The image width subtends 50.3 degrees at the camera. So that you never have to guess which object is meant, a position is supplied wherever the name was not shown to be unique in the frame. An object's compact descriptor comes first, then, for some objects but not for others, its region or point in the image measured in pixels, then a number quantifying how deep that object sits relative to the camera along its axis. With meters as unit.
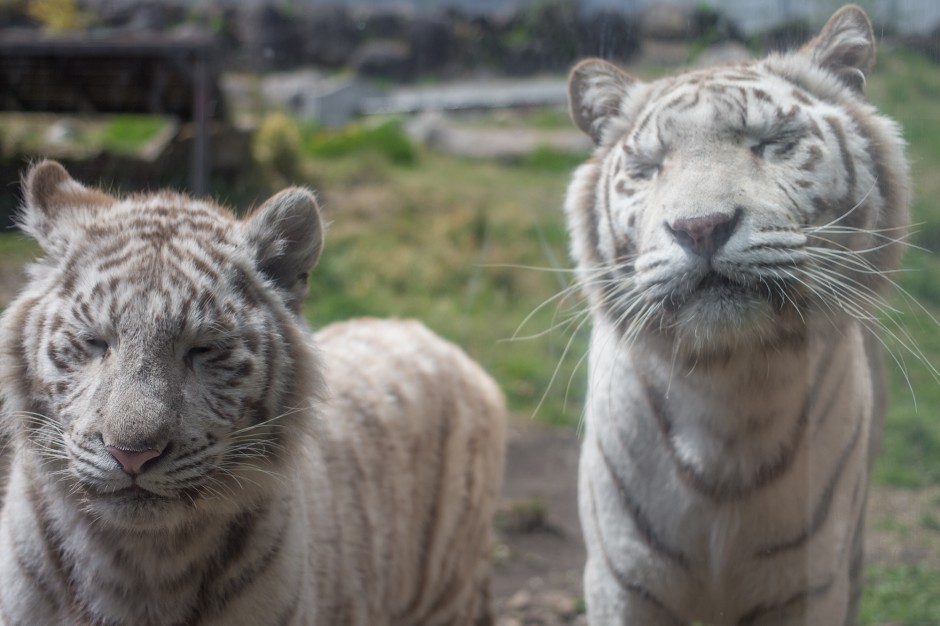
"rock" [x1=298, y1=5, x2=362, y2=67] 4.18
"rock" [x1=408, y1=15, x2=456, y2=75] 4.26
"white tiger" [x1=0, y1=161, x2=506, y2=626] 1.80
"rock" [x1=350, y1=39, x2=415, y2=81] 4.34
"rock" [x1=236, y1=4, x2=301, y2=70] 4.10
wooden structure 3.46
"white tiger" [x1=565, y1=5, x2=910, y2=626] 2.02
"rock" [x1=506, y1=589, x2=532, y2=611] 3.36
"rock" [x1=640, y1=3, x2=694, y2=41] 2.97
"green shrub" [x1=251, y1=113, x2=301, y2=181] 4.73
